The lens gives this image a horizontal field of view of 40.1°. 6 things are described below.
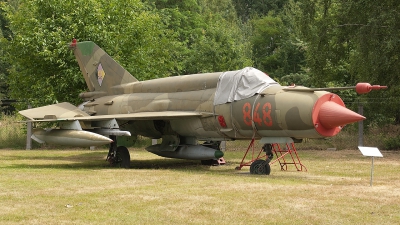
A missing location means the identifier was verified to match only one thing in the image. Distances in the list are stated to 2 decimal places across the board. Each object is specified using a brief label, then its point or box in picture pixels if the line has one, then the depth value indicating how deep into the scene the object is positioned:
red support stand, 15.90
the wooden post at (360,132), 24.62
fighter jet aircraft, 13.58
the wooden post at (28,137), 27.06
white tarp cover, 14.74
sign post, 11.43
